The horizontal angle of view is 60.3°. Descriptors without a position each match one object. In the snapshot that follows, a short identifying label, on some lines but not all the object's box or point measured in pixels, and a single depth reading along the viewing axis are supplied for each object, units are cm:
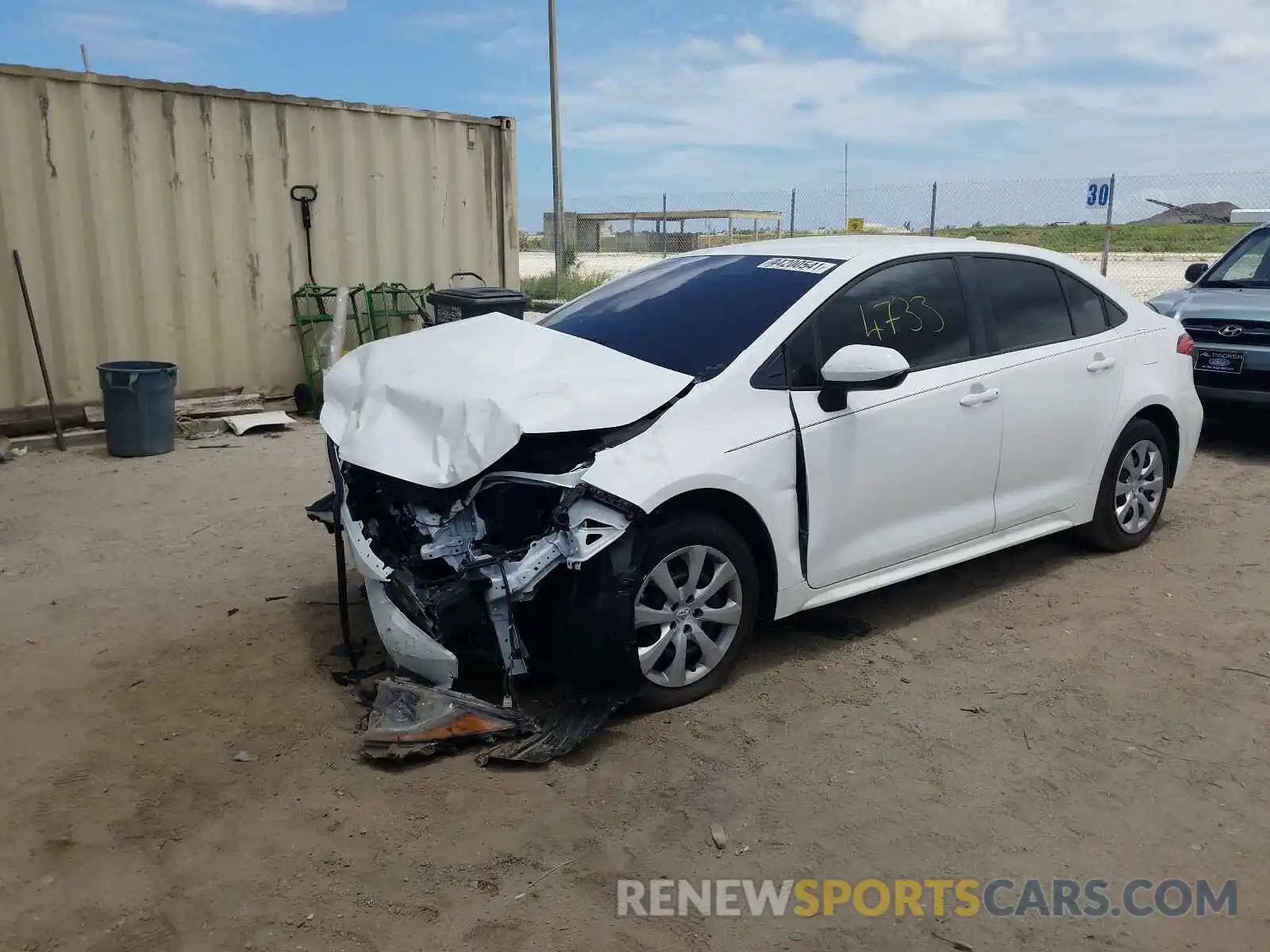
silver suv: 816
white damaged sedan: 381
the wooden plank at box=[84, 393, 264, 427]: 942
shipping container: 878
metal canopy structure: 1946
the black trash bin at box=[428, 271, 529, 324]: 980
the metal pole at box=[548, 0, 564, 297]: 1582
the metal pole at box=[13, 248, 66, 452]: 855
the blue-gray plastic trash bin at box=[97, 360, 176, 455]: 844
